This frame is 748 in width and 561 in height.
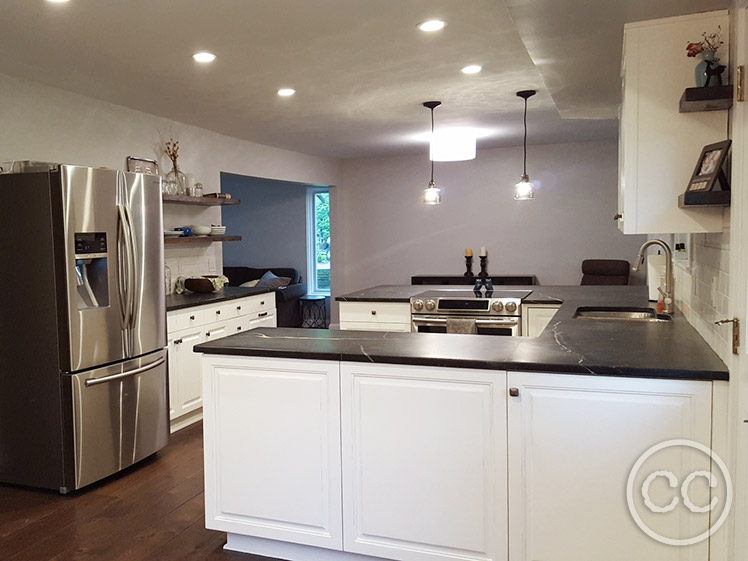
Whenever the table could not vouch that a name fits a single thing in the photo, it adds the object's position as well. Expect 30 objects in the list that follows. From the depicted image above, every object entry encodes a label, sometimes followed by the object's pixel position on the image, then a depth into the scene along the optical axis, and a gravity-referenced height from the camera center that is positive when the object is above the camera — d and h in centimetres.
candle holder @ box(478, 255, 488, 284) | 762 -10
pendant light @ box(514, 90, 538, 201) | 474 +52
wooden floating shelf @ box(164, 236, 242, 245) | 478 +16
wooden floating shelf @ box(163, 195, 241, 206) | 475 +48
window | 948 +32
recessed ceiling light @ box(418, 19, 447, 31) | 286 +110
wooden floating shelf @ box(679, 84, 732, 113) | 183 +48
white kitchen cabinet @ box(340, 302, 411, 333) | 453 -43
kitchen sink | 356 -34
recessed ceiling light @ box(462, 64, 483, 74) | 366 +114
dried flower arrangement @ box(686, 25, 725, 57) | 195 +68
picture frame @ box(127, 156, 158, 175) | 457 +72
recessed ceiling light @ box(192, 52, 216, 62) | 327 +109
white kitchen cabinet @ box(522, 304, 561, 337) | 424 -42
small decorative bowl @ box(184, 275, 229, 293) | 493 -20
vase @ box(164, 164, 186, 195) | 492 +63
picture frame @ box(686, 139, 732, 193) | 182 +26
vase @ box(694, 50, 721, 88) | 191 +60
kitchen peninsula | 196 -63
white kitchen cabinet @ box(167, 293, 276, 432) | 412 -57
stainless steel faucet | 324 -15
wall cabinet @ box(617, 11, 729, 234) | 206 +44
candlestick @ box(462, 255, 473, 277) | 767 -10
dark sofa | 803 -40
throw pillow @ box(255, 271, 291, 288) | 846 -31
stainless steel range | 426 -40
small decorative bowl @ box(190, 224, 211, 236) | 508 +24
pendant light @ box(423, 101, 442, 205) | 513 +52
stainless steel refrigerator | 308 -33
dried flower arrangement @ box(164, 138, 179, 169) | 495 +89
